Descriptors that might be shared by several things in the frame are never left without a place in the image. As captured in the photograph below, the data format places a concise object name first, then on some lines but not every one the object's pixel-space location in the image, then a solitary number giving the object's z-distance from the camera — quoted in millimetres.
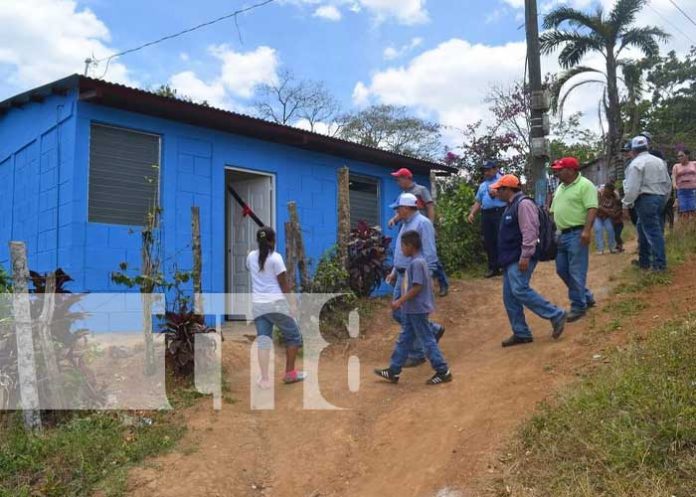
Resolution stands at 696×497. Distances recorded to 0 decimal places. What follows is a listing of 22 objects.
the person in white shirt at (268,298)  5594
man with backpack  5508
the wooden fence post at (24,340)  4871
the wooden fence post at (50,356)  4996
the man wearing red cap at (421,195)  7258
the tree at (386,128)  29734
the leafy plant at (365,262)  8125
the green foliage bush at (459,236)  10219
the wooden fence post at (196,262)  6184
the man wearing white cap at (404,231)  5902
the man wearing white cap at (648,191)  6559
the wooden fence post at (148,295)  5727
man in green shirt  5906
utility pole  10648
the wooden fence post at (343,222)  7930
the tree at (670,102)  26820
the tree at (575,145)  24703
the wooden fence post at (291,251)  7242
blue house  7297
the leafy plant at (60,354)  5043
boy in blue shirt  5156
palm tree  16672
